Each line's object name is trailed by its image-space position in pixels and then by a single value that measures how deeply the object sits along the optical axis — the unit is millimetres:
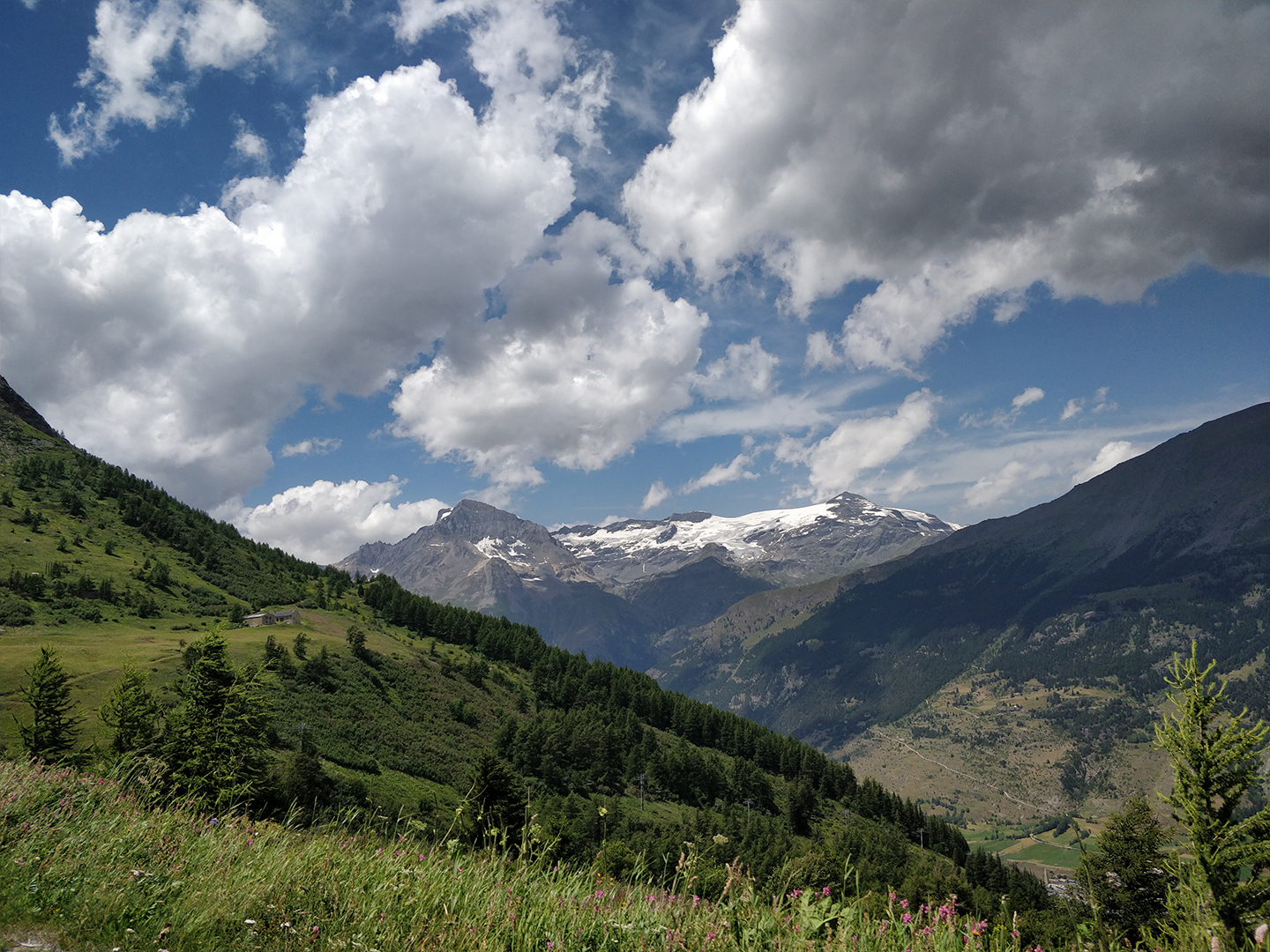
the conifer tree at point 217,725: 36000
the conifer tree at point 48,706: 51562
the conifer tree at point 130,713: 47250
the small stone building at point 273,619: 158375
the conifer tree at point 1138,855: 41281
